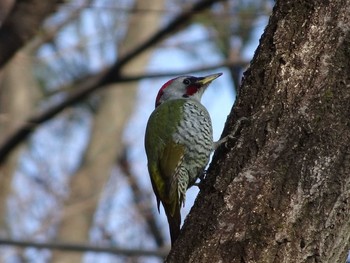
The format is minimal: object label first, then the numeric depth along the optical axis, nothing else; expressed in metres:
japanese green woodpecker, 9.91
